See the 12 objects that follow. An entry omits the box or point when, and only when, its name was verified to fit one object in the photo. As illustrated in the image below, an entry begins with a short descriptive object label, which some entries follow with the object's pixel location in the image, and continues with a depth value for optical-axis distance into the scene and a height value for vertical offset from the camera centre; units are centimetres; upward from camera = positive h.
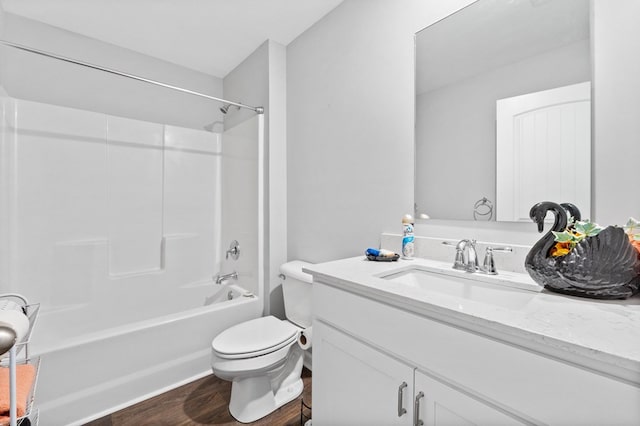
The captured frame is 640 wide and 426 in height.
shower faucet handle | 237 -31
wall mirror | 96 +40
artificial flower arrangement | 76 -6
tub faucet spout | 221 -50
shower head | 255 +96
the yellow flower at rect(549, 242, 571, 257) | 79 -10
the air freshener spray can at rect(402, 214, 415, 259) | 131 -13
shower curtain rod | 143 +81
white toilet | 138 -71
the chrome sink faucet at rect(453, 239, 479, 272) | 108 -17
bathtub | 137 -78
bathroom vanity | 51 -31
